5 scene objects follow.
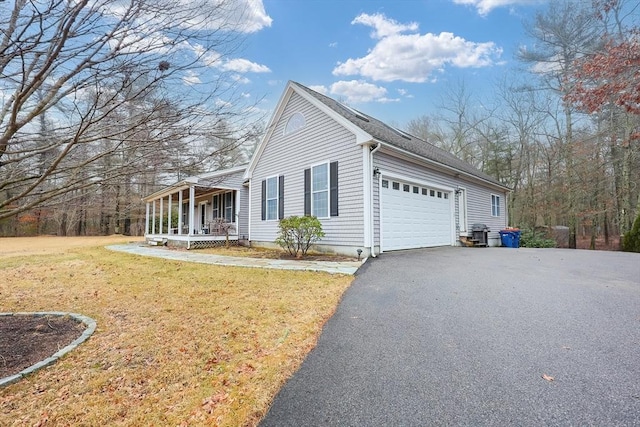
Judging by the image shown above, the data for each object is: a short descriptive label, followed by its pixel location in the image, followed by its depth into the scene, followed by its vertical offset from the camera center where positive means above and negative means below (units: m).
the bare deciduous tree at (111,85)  2.04 +1.14
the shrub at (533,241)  14.93 -0.89
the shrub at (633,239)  11.40 -0.63
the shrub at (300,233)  8.53 -0.23
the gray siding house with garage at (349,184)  8.44 +1.39
